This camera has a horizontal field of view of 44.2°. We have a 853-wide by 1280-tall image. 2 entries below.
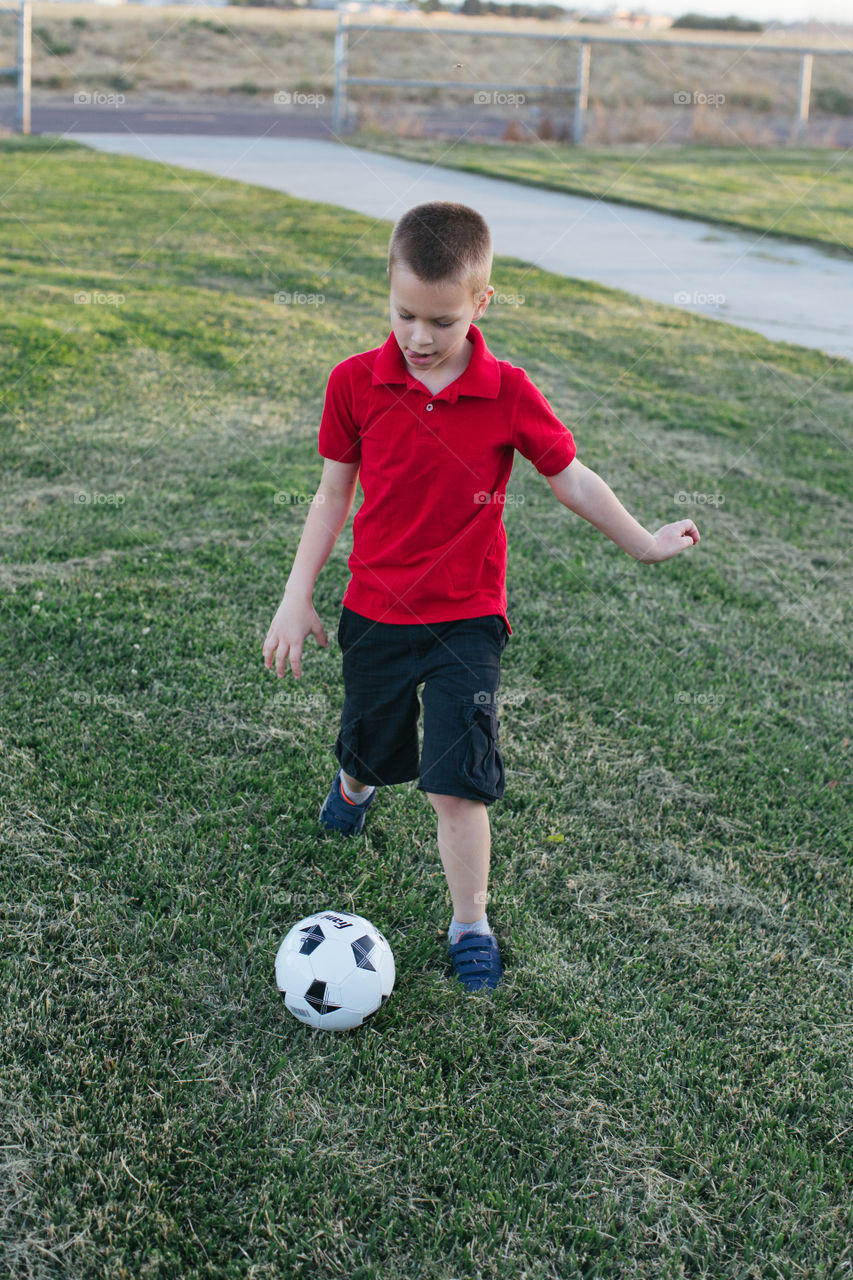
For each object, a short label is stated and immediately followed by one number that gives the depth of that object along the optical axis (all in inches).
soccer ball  88.5
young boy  89.1
